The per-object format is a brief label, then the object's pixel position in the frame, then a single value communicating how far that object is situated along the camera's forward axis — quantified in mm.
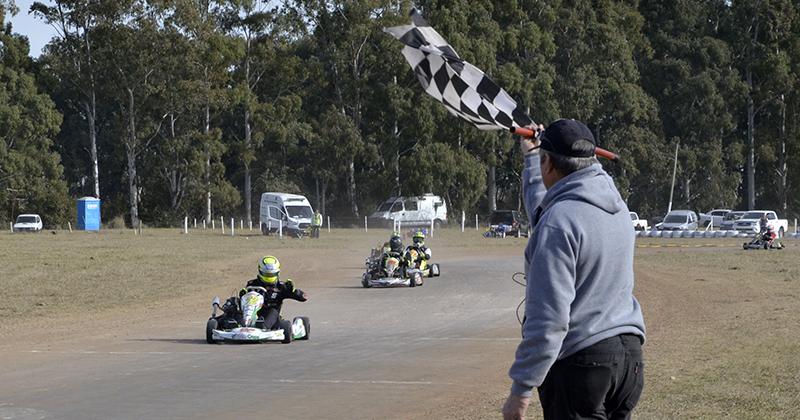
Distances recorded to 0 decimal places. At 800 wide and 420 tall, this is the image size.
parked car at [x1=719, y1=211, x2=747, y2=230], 70088
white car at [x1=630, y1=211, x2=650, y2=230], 70200
